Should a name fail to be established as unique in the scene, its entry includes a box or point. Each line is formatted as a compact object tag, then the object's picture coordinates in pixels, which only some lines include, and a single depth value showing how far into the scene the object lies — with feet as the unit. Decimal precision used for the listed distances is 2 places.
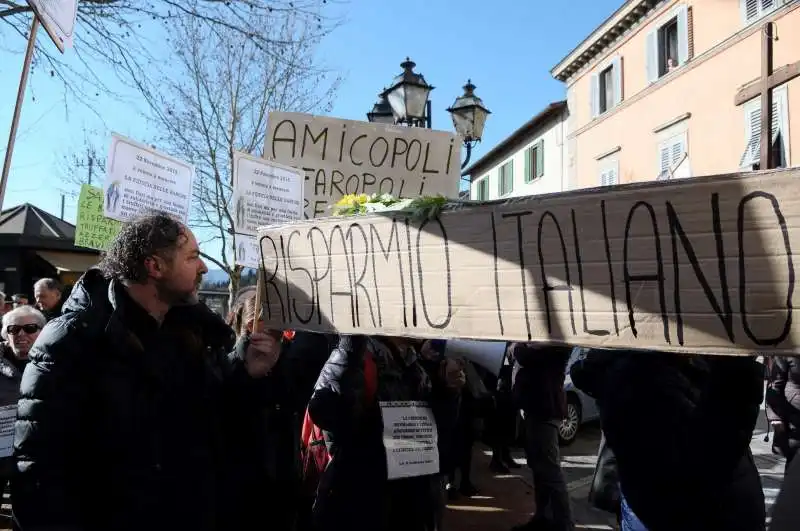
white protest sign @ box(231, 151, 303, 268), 11.65
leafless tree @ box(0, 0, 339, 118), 20.20
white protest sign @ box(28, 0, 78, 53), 8.49
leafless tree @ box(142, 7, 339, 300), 40.86
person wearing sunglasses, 11.81
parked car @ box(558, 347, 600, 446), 25.64
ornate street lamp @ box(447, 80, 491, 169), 26.53
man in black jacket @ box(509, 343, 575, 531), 14.30
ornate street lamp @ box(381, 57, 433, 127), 22.13
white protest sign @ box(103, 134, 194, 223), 11.21
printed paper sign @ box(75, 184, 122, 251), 13.51
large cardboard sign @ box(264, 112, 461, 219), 12.72
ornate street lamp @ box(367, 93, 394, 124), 26.73
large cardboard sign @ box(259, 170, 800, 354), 4.42
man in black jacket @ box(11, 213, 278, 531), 5.32
